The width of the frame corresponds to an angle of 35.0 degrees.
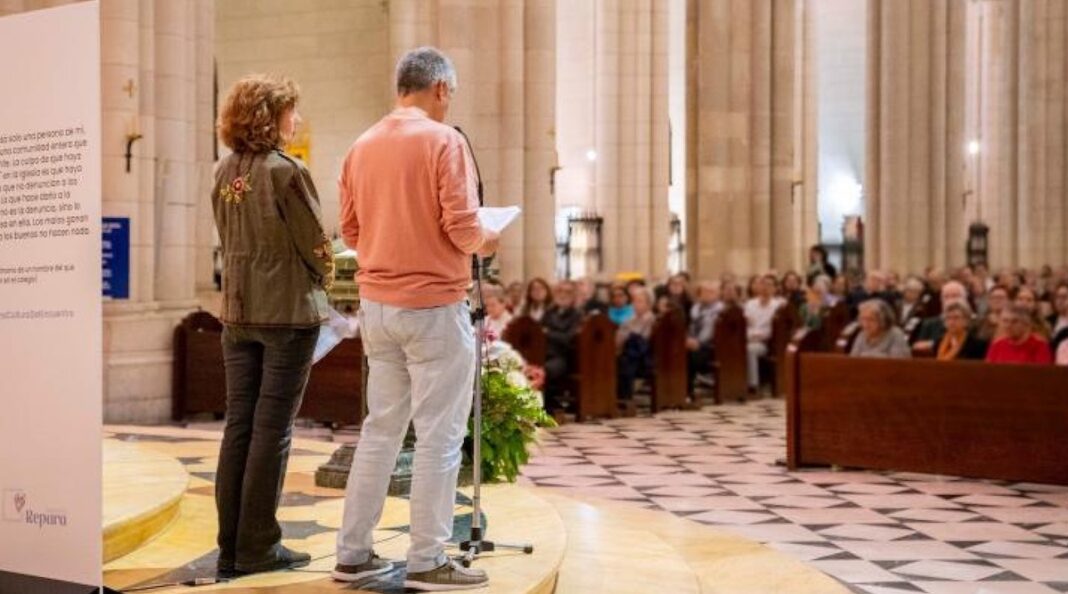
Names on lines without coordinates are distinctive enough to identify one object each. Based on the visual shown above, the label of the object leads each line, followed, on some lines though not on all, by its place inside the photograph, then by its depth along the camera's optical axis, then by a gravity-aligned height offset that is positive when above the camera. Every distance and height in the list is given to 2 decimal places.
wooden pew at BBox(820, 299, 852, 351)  17.97 -0.39
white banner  5.14 -0.04
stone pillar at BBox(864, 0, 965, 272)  25.55 +2.34
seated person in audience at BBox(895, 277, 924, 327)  18.22 -0.15
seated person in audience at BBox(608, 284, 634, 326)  17.98 -0.24
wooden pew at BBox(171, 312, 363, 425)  14.25 -0.81
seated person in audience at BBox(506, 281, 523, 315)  17.67 -0.13
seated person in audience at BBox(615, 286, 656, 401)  16.64 -0.73
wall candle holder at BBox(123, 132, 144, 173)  14.24 +1.21
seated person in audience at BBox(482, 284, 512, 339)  15.59 -0.22
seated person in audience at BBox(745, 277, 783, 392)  18.72 -0.40
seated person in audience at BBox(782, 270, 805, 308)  20.61 -0.06
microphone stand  6.15 -0.65
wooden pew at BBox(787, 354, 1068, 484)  11.34 -0.93
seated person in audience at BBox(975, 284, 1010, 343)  13.16 -0.28
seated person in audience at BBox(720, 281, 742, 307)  18.94 -0.11
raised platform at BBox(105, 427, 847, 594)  6.16 -1.05
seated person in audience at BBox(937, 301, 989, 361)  12.81 -0.43
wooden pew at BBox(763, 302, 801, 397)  18.75 -0.65
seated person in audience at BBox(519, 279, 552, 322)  17.38 -0.14
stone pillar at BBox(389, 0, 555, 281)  17.66 +2.09
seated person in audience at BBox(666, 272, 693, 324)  19.73 -0.10
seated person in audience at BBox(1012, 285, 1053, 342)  12.73 -0.23
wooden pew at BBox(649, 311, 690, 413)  16.78 -0.79
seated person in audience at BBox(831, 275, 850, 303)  20.64 -0.05
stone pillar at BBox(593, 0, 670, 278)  25.48 +2.17
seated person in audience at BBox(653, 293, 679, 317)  17.40 -0.24
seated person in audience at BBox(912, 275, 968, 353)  13.94 -0.43
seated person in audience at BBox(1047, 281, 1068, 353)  12.89 -0.32
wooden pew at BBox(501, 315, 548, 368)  15.64 -0.50
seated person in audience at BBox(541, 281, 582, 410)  15.90 -0.56
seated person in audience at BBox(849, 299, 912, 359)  12.91 -0.38
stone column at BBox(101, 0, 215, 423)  14.32 +0.87
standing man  5.66 -0.07
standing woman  5.89 -0.06
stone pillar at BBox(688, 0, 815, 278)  23.55 +2.09
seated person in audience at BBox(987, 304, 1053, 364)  12.27 -0.44
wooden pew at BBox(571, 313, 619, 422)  15.82 -0.81
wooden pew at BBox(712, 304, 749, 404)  17.83 -0.76
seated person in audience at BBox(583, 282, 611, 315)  17.60 -0.18
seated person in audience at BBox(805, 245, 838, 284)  23.64 +0.29
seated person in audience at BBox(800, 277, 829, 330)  18.42 -0.21
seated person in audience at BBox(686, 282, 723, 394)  17.91 -0.50
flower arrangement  8.88 -0.72
